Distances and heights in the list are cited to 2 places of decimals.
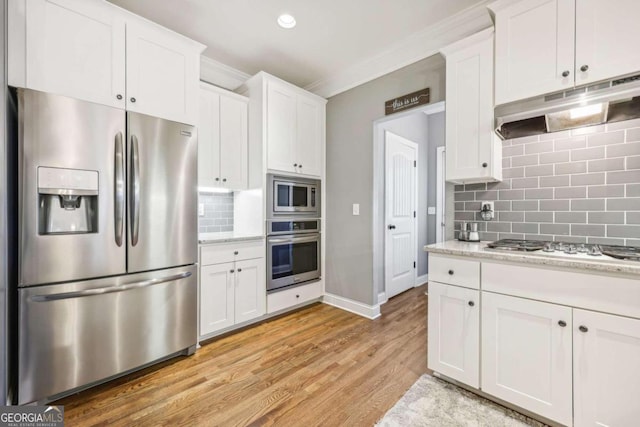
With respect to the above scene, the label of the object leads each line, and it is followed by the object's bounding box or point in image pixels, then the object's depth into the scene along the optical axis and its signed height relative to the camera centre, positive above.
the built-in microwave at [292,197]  2.88 +0.17
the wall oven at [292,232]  2.87 -0.22
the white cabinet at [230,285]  2.36 -0.69
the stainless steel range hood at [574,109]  1.42 +0.61
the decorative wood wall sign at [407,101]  2.57 +1.10
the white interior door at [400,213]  3.51 -0.01
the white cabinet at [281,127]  2.84 +0.94
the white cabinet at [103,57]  1.60 +1.04
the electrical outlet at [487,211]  2.06 +0.01
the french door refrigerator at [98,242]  1.54 -0.20
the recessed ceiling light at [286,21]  2.24 +1.62
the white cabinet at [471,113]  1.88 +0.72
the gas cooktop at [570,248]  1.38 -0.21
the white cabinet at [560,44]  1.44 +0.98
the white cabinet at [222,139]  2.60 +0.74
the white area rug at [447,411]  1.49 -1.16
